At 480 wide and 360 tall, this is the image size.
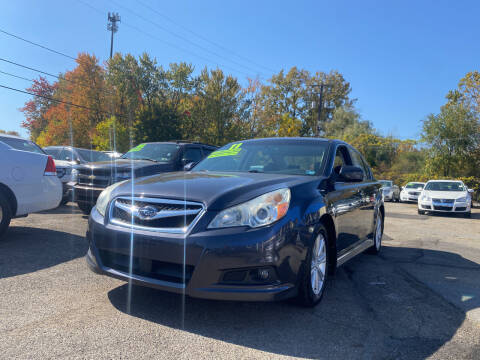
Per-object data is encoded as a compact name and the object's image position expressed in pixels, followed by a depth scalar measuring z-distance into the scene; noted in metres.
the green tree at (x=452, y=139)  28.23
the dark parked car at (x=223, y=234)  2.82
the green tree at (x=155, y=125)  35.00
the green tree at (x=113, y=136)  31.66
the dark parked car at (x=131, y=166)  7.55
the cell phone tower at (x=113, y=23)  44.76
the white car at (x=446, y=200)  14.24
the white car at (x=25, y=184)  5.38
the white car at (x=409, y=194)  23.89
